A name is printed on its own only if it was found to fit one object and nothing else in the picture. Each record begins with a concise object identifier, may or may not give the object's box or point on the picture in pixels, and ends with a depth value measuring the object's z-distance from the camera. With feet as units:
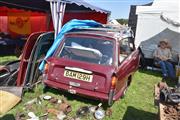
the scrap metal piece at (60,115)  8.28
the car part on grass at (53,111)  8.59
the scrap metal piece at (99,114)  8.59
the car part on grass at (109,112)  8.92
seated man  15.28
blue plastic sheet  11.35
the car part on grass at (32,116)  8.13
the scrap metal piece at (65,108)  8.85
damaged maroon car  8.94
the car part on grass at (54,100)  9.49
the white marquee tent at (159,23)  19.13
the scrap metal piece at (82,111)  8.69
